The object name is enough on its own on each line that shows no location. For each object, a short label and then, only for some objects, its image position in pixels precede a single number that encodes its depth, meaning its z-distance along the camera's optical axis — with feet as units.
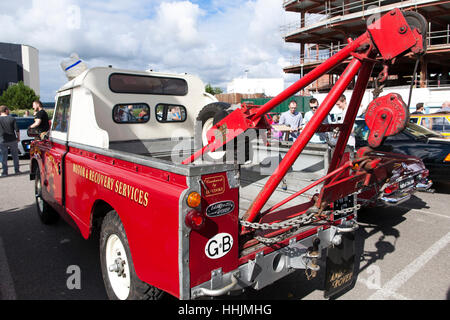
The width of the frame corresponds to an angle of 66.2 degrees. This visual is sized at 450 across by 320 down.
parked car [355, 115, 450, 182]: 24.61
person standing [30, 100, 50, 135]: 29.16
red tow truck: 7.64
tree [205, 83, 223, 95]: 291.77
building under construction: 101.09
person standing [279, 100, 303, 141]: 25.83
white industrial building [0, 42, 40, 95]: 228.02
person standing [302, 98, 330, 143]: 21.22
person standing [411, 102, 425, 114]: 40.56
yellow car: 29.60
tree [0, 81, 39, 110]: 201.16
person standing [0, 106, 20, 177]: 33.30
